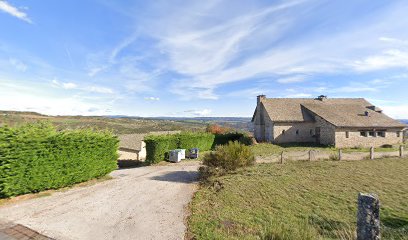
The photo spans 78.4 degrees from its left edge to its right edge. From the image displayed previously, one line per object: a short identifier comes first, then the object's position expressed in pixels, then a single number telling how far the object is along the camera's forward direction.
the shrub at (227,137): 37.29
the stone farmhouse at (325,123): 30.41
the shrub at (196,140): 30.70
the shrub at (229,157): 16.39
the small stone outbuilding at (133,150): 35.19
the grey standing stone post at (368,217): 4.02
